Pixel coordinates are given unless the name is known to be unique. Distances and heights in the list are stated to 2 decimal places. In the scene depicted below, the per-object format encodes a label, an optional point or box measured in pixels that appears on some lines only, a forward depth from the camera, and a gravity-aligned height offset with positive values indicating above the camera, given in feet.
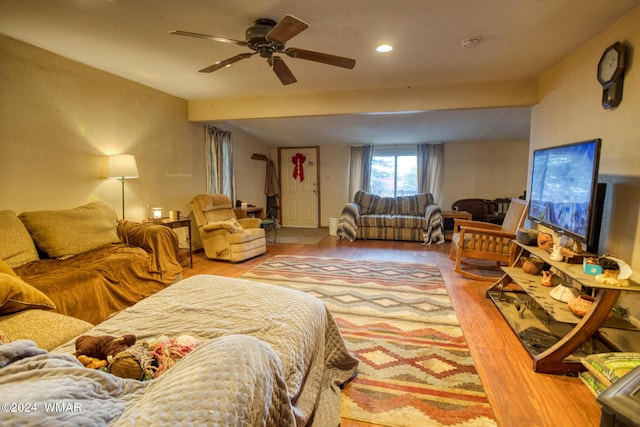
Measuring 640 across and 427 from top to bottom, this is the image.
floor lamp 10.24 +0.47
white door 23.54 -0.10
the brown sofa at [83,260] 6.31 -2.02
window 22.26 +1.00
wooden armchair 10.58 -1.98
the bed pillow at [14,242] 7.02 -1.51
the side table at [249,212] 16.58 -1.69
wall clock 6.72 +2.68
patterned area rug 4.88 -3.54
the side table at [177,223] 11.53 -1.59
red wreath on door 23.57 +1.55
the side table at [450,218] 18.16 -1.88
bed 2.07 -1.72
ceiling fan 6.27 +3.01
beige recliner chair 13.35 -2.28
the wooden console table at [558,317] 5.47 -2.80
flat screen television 6.10 -0.04
